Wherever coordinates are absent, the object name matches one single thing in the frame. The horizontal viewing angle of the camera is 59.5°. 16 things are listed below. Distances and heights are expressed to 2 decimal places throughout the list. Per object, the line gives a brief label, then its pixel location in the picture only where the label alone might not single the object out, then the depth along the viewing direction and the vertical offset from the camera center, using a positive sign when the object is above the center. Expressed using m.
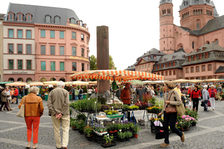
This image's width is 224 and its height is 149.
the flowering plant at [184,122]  7.97 -1.77
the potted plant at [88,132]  6.66 -1.78
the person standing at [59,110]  5.44 -0.81
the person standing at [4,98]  14.27 -1.25
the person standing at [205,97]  14.24 -1.31
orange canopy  7.28 +0.27
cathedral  44.28 +13.11
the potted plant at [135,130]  6.89 -1.76
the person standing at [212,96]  14.69 -1.31
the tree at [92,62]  65.53 +6.19
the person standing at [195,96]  12.44 -1.07
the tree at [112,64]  66.69 +5.58
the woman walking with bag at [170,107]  5.71 -0.81
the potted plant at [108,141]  6.07 -1.93
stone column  11.87 +1.72
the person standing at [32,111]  5.65 -0.87
